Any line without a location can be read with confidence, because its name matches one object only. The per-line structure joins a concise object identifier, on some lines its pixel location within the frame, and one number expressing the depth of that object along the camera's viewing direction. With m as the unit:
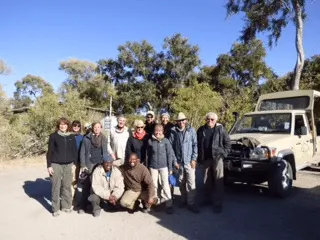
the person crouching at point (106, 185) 6.21
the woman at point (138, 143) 6.65
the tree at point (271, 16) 16.61
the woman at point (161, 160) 6.34
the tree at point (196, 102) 19.11
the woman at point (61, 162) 6.29
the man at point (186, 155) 6.50
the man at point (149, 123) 7.57
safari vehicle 7.15
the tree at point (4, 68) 31.08
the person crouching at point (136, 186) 6.23
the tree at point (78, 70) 48.32
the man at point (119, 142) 6.96
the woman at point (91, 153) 6.59
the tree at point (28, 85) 48.47
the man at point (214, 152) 6.53
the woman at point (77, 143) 6.83
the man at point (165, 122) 7.28
